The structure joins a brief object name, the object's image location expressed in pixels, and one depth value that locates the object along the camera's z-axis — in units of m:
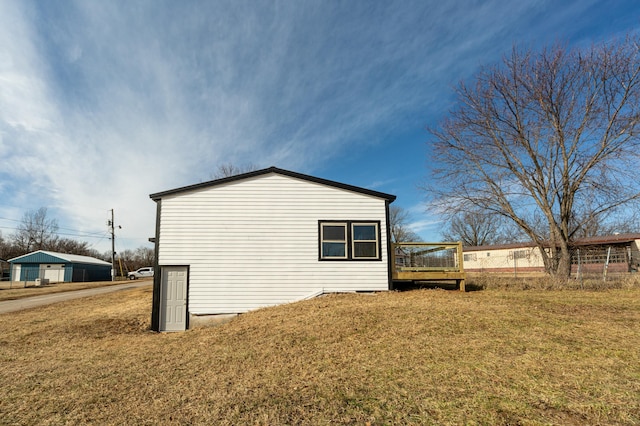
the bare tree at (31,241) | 58.70
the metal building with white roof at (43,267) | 38.09
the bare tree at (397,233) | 49.91
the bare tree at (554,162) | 14.38
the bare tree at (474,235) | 52.00
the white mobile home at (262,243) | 10.84
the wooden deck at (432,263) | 11.74
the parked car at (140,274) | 46.59
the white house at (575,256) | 25.94
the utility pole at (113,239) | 38.30
